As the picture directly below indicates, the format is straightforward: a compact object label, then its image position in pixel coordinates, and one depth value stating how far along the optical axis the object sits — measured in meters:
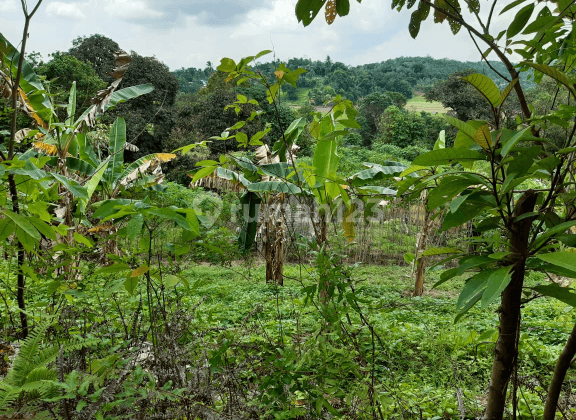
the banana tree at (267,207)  3.34
